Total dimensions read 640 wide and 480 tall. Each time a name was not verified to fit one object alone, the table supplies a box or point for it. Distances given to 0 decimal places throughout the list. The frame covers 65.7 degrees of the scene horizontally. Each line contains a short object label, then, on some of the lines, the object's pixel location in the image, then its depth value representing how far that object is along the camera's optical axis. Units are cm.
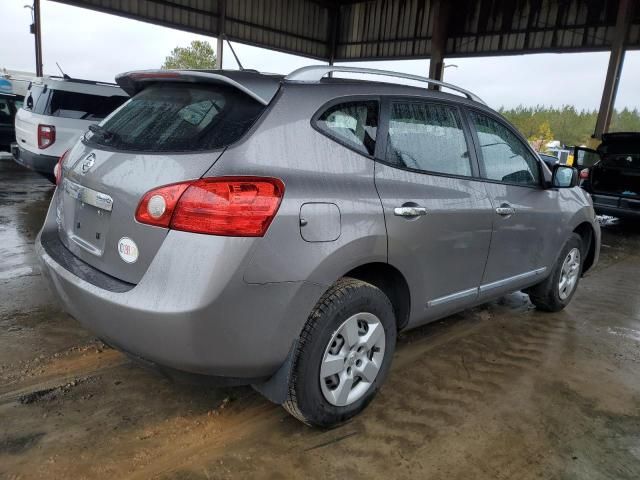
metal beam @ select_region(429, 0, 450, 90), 1758
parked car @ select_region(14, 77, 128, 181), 712
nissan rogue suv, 189
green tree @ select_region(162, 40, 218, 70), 3600
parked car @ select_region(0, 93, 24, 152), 1068
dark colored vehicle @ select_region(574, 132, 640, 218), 839
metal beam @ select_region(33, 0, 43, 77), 1511
